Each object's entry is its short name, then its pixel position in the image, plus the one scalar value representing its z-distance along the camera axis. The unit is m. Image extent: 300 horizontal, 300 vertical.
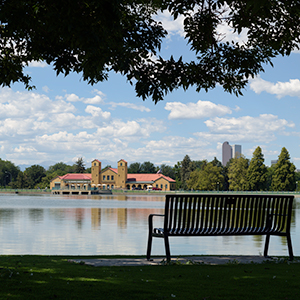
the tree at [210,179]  101.31
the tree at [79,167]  153.16
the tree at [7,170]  168.12
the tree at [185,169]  132.00
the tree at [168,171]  166.88
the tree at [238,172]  94.19
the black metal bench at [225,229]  7.03
